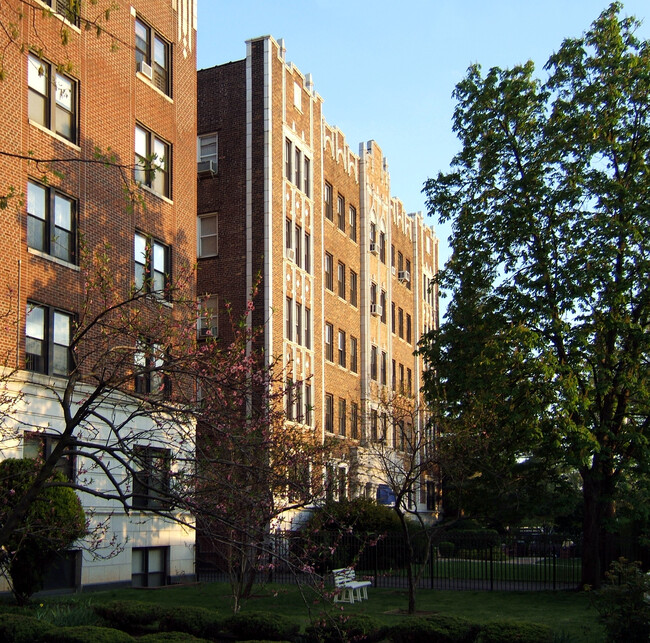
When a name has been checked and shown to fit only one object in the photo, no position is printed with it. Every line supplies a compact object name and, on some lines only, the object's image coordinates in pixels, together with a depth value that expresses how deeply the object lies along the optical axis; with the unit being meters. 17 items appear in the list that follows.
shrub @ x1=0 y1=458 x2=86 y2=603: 18.69
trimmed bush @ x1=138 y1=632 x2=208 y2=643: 12.89
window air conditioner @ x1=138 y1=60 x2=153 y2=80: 28.91
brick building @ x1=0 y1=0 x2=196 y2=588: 22.77
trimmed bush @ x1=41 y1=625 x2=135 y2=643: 12.73
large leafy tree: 26.25
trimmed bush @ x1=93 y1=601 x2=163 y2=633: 16.27
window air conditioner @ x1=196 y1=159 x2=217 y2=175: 38.75
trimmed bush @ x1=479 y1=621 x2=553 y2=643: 14.08
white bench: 22.90
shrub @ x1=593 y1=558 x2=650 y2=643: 13.36
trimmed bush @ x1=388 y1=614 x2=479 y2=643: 14.63
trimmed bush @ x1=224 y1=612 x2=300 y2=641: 14.95
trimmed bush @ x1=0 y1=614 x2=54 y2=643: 13.14
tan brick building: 37.88
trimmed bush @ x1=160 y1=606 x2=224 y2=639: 15.48
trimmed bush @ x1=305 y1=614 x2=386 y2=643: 14.25
